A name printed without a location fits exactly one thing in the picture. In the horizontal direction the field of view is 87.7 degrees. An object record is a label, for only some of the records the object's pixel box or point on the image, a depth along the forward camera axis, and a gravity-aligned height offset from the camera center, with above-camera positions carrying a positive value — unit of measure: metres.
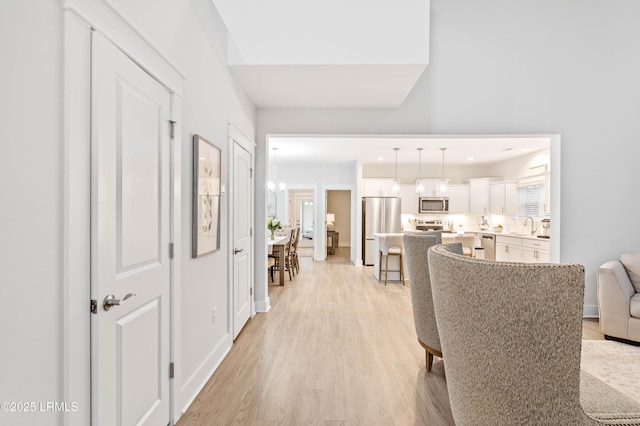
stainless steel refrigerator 8.10 -0.13
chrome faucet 6.85 -0.20
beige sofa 3.07 -0.81
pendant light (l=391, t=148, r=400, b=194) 6.95 +0.64
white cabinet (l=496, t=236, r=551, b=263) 5.93 -0.71
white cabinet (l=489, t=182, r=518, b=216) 7.50 +0.34
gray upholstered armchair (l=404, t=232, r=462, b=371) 2.51 -0.63
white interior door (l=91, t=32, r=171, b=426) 1.34 -0.15
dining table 5.70 -0.72
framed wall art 2.31 +0.09
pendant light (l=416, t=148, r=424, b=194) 7.37 +1.00
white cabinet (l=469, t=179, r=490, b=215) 8.28 +0.42
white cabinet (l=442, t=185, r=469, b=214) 8.56 +0.34
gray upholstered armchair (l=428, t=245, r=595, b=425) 1.04 -0.40
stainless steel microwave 8.45 +0.18
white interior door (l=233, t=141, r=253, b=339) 3.30 -0.30
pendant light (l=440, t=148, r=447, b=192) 7.36 +0.60
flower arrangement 6.20 -0.29
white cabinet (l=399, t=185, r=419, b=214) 8.53 +0.34
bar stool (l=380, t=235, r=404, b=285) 5.98 -0.66
